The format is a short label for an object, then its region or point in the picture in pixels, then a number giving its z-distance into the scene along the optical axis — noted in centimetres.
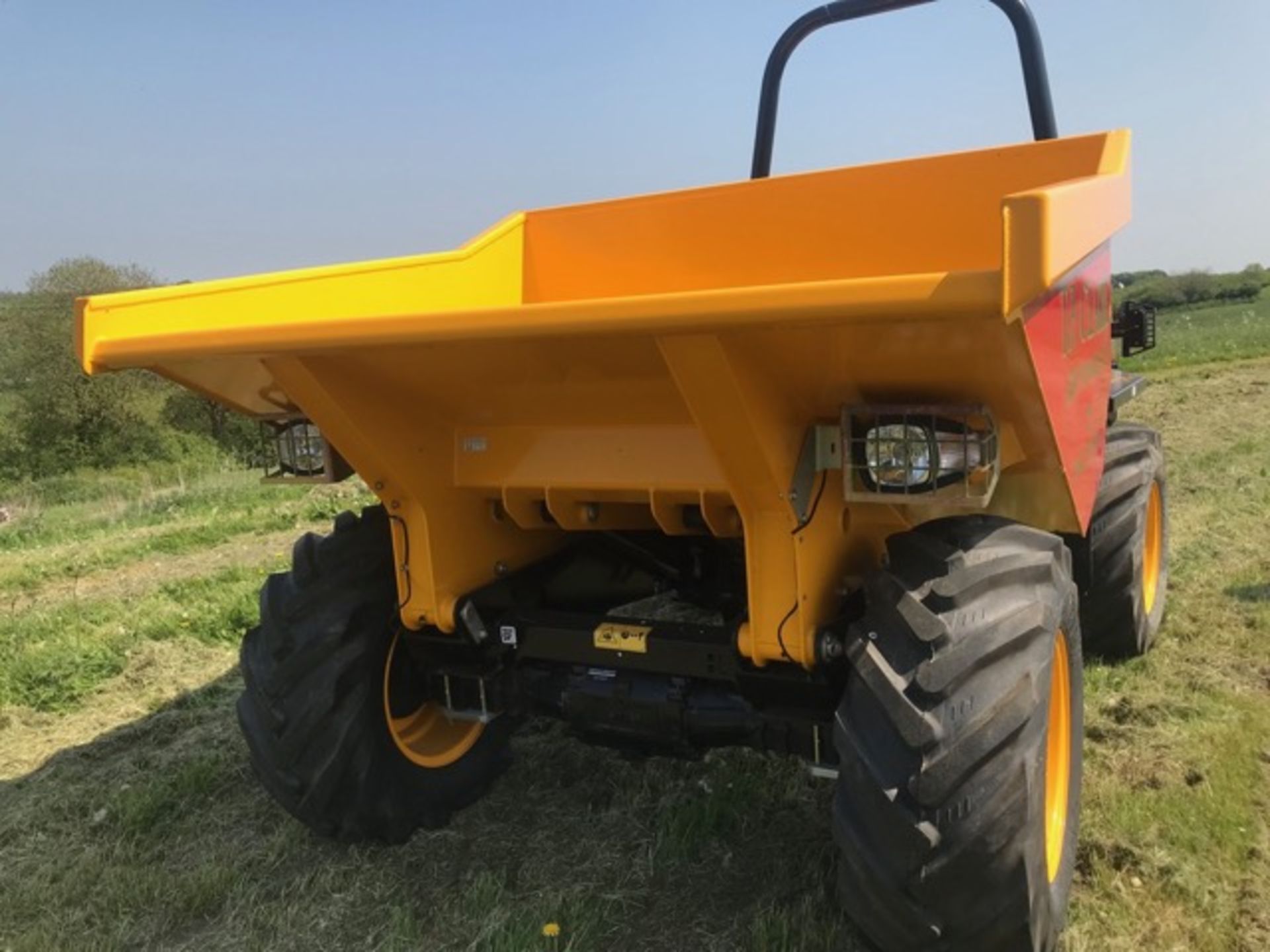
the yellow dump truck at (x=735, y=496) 188
